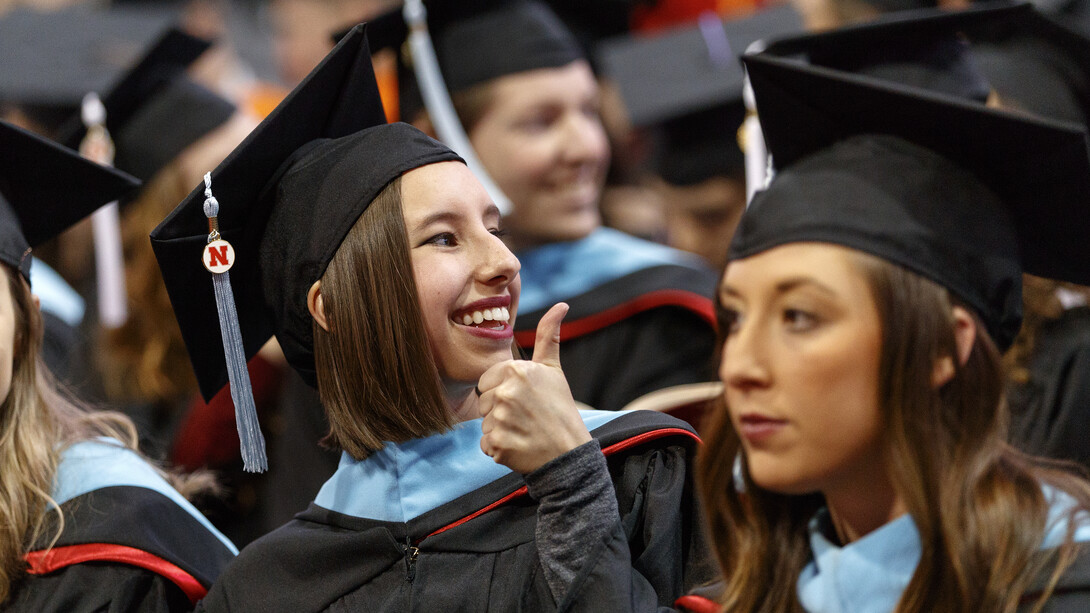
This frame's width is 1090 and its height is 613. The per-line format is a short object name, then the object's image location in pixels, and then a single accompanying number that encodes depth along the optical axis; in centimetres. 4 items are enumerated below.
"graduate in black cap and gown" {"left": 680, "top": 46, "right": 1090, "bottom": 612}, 364
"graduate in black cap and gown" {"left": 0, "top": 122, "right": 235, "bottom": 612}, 385
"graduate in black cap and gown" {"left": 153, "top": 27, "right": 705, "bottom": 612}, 370
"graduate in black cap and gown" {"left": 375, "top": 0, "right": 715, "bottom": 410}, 430
